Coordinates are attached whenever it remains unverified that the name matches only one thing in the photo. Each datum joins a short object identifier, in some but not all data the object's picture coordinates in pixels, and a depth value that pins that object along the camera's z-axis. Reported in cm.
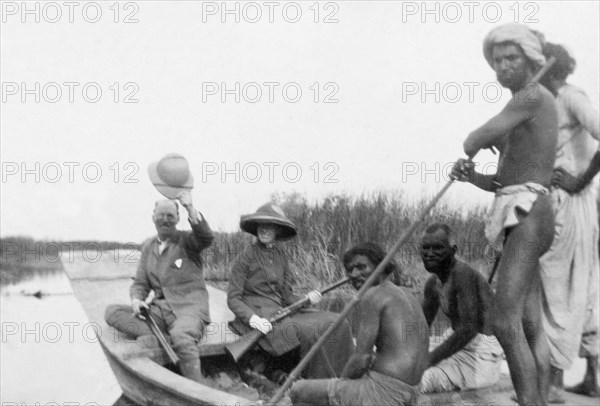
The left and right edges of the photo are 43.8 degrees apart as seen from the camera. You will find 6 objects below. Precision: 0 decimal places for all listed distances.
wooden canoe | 403
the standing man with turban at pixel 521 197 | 357
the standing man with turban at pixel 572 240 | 425
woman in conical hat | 480
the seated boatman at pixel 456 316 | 421
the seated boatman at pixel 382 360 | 337
